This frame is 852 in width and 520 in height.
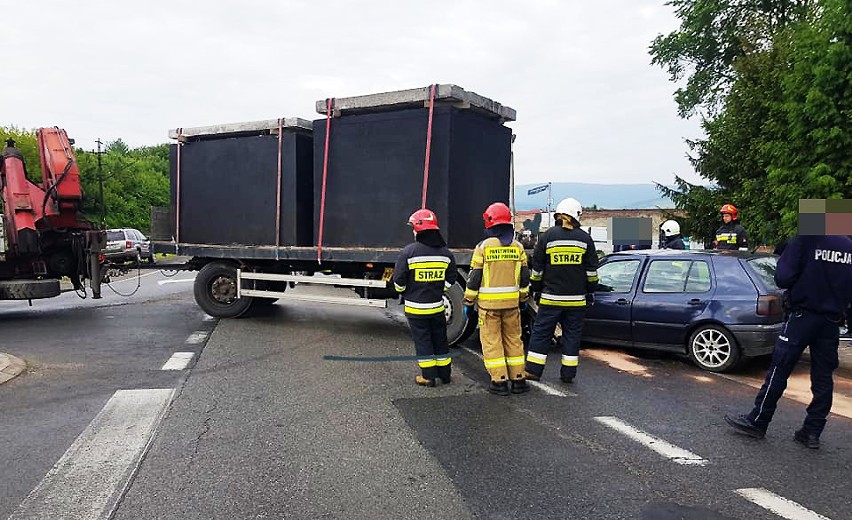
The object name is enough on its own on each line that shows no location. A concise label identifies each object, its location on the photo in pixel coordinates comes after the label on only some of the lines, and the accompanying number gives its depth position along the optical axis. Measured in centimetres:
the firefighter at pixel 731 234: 985
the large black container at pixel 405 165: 777
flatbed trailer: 782
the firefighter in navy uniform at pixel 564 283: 603
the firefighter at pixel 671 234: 1075
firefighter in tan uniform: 575
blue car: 652
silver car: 2350
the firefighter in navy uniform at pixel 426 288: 594
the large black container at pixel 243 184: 896
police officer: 435
